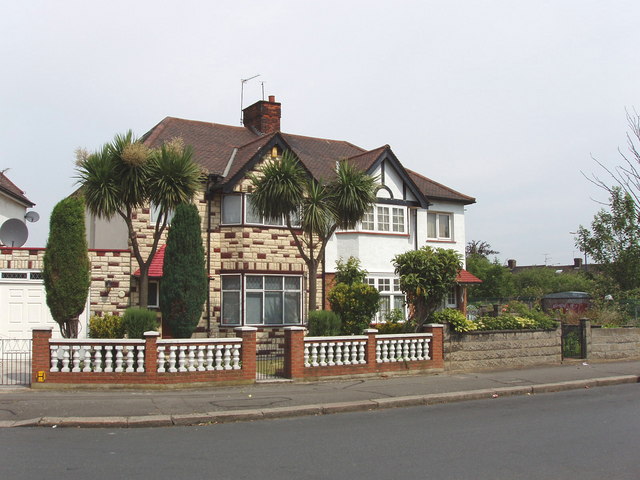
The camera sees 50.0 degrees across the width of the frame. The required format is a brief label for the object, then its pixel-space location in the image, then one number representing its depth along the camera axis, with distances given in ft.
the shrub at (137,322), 50.72
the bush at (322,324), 58.03
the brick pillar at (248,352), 47.34
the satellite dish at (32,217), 92.68
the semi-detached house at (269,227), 69.41
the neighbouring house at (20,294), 63.00
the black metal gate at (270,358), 50.80
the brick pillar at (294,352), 49.03
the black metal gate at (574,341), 65.57
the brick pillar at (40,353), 43.37
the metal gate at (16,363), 46.65
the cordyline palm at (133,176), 53.42
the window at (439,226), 86.53
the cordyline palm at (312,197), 58.59
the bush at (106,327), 54.60
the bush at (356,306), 62.69
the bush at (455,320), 57.06
